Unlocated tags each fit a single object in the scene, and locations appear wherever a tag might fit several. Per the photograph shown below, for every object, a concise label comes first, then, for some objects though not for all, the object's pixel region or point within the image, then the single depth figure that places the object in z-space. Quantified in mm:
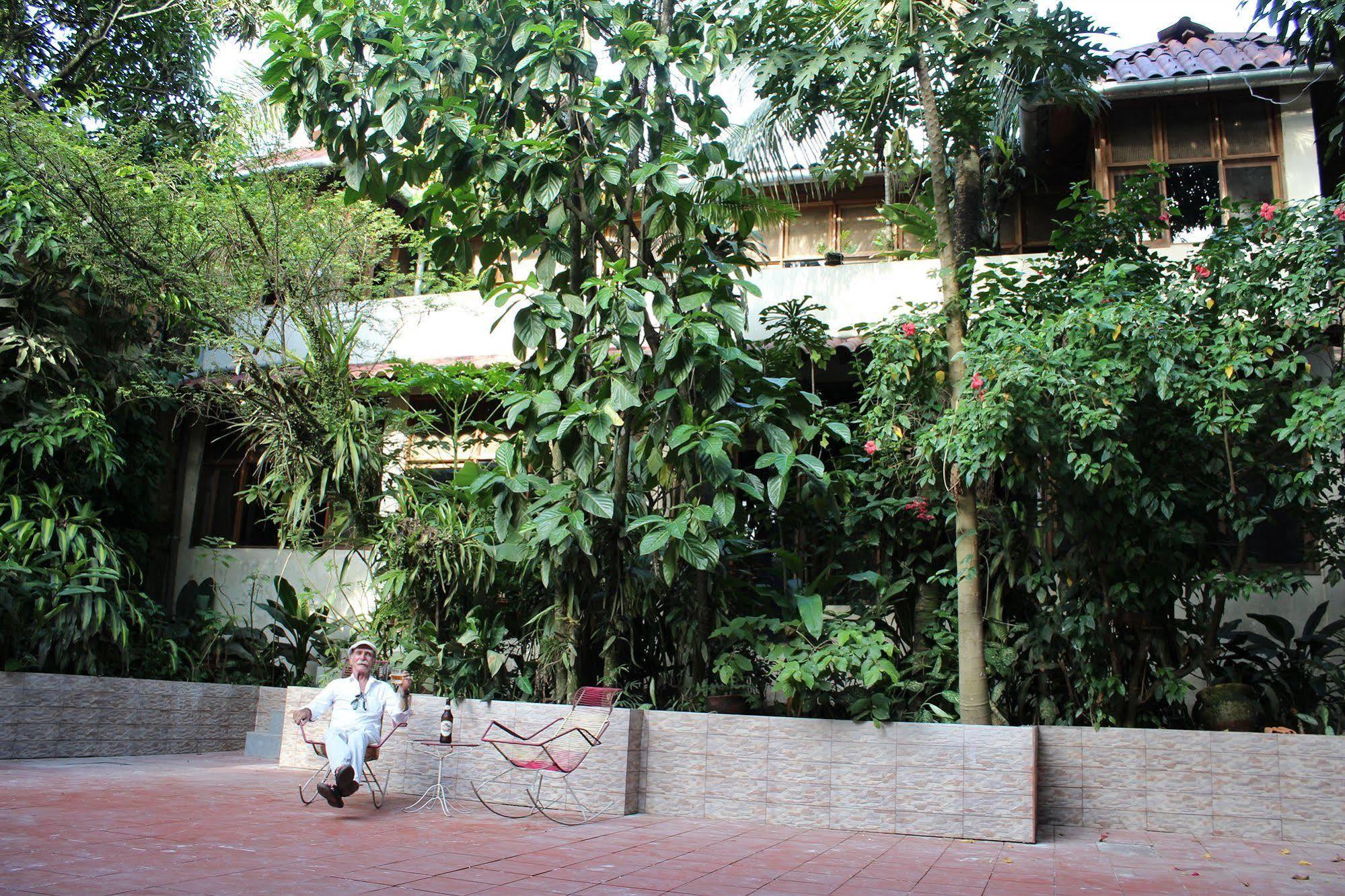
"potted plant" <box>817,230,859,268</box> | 11547
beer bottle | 6219
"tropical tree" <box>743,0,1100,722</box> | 6438
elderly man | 5934
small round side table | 6340
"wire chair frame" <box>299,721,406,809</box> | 6082
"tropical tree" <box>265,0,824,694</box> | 6617
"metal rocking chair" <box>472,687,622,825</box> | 6387
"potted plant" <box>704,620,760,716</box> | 6641
